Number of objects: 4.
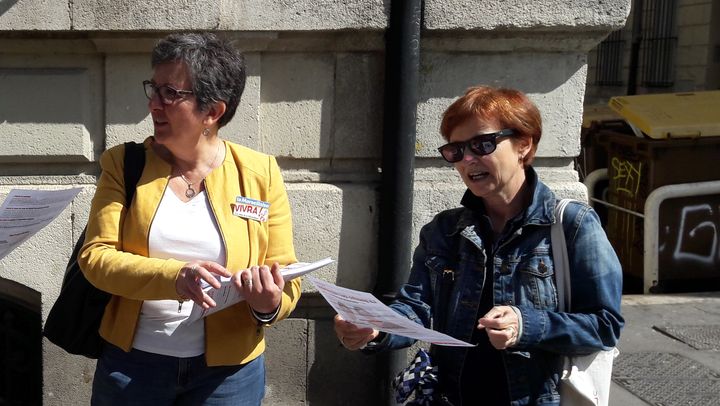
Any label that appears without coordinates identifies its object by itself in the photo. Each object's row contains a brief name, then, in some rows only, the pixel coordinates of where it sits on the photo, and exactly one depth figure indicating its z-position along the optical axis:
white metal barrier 7.17
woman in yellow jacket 2.67
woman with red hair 2.41
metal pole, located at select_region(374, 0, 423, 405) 4.30
